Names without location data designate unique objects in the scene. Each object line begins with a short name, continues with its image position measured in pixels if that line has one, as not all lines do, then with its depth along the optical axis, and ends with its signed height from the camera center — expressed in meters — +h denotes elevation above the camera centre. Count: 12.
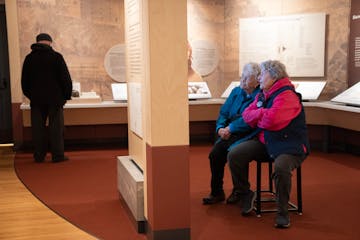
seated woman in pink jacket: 3.93 -0.54
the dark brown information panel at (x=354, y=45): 6.96 +0.21
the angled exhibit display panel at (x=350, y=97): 6.51 -0.52
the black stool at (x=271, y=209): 4.24 -1.25
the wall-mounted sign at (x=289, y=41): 7.51 +0.31
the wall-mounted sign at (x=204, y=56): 8.71 +0.09
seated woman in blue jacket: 4.43 -0.62
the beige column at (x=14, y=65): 7.82 -0.02
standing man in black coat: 6.68 -0.37
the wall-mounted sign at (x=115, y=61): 8.37 +0.03
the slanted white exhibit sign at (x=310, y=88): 7.33 -0.44
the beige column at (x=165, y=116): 3.38 -0.39
